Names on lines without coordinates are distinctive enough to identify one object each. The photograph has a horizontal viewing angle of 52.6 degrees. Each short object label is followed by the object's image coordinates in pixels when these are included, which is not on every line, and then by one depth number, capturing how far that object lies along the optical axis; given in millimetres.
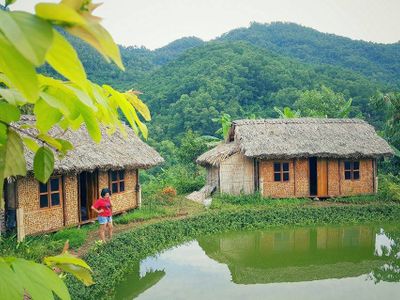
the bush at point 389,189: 16297
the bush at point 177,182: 19109
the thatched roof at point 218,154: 17609
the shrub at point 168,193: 16703
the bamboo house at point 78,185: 10414
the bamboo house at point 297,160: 17281
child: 10383
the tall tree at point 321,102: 27422
